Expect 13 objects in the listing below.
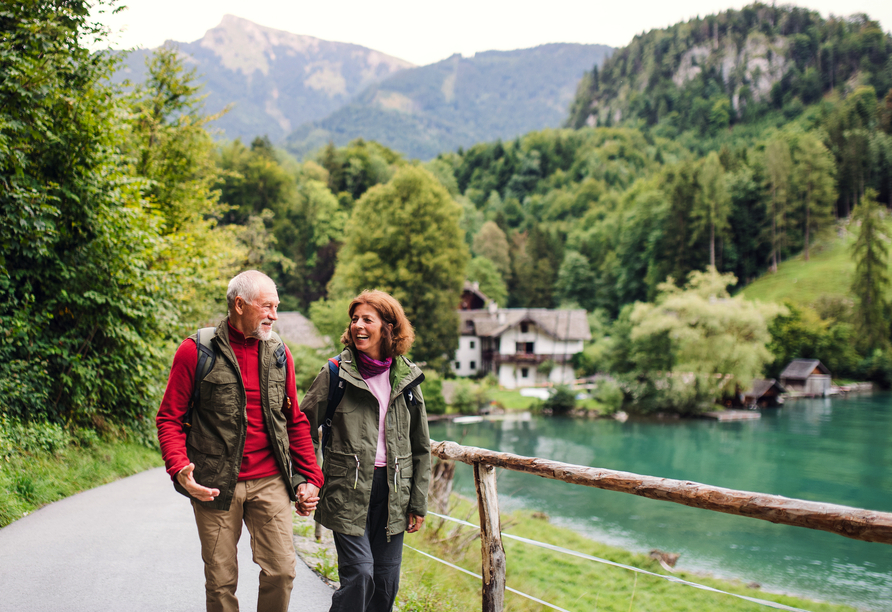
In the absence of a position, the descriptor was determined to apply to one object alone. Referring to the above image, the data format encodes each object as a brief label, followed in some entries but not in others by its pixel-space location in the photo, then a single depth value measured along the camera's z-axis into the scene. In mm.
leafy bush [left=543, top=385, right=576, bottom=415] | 38531
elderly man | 2814
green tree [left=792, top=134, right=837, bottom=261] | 71312
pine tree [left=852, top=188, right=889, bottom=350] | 53312
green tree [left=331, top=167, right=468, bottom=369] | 35312
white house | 49844
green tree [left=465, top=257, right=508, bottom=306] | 66738
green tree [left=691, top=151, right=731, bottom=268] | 68875
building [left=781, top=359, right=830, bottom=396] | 46594
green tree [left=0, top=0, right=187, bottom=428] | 7426
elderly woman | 2982
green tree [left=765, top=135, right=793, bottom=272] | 70438
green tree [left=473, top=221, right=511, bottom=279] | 75500
